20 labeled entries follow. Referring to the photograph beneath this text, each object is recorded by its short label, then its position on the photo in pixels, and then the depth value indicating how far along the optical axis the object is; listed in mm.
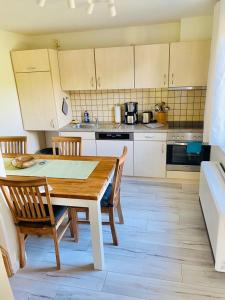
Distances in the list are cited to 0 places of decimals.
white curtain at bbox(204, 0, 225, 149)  2330
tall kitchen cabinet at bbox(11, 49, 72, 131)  3281
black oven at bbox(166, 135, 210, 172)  3213
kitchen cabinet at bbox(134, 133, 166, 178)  3285
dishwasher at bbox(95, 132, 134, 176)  3385
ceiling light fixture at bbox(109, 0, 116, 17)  1677
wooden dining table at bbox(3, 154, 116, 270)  1764
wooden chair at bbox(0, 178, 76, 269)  1649
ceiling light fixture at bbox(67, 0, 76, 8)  1571
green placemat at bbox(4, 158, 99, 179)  2107
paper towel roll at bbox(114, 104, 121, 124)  3674
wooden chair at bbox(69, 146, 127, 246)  1986
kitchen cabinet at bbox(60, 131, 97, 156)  3488
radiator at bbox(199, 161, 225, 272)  1773
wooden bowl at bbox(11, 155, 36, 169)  2262
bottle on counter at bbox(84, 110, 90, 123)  3908
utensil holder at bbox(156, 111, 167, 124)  3553
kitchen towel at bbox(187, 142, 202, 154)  3135
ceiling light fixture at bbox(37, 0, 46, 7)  1566
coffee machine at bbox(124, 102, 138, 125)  3560
